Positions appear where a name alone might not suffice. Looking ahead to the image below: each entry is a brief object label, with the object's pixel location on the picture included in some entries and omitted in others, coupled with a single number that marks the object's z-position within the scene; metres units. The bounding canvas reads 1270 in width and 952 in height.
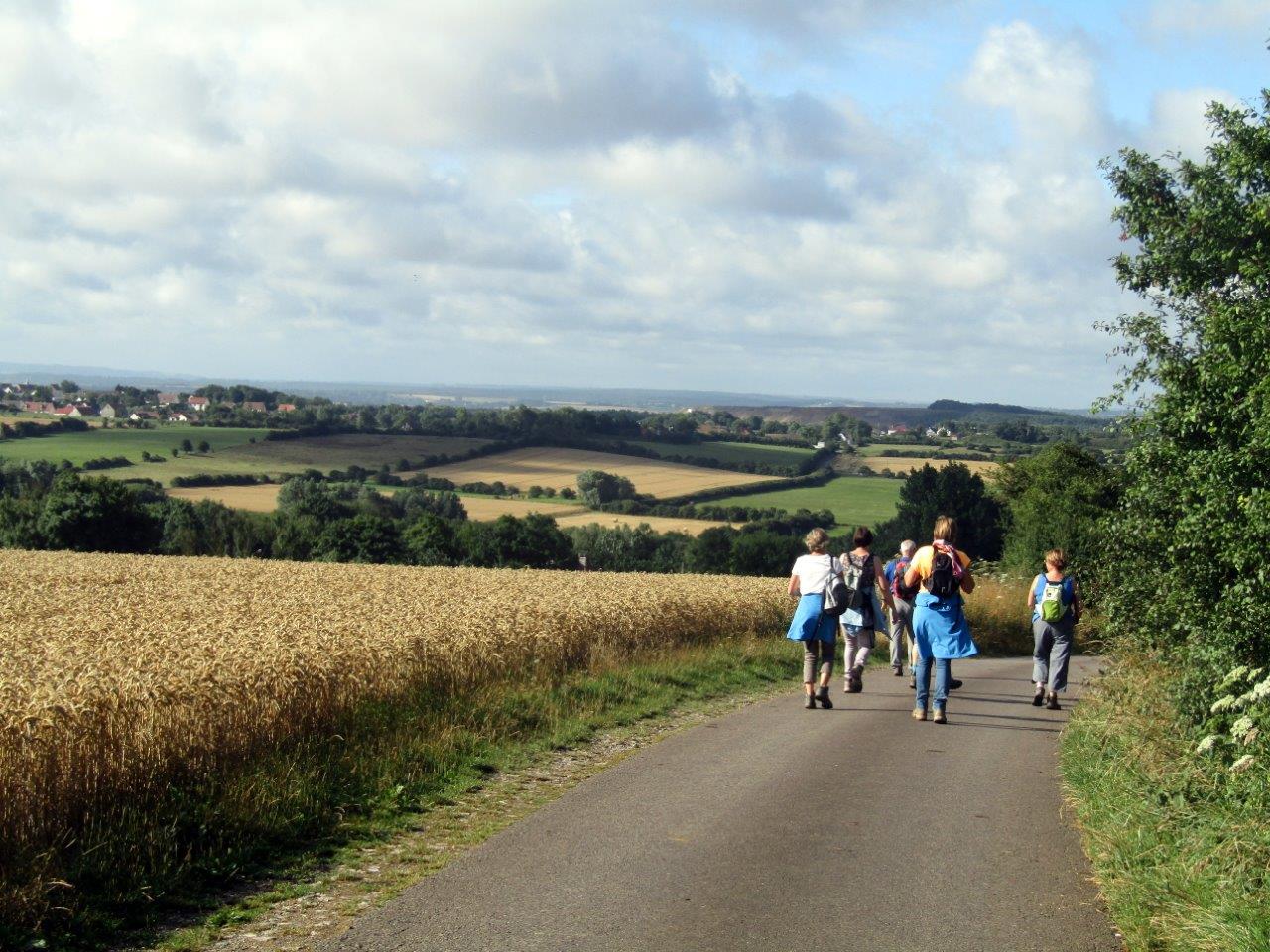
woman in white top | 13.55
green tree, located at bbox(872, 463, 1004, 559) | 65.00
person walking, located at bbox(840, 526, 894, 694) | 14.23
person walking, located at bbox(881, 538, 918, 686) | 16.28
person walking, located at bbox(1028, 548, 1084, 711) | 14.64
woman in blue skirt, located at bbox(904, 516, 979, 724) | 12.62
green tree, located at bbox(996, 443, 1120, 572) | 36.25
